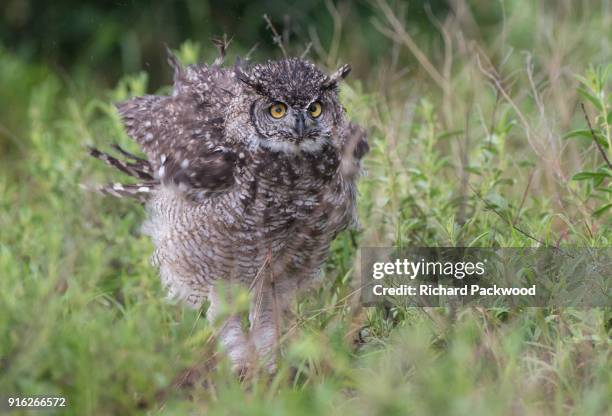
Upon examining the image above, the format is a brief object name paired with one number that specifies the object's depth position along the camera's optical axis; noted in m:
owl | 6.90
